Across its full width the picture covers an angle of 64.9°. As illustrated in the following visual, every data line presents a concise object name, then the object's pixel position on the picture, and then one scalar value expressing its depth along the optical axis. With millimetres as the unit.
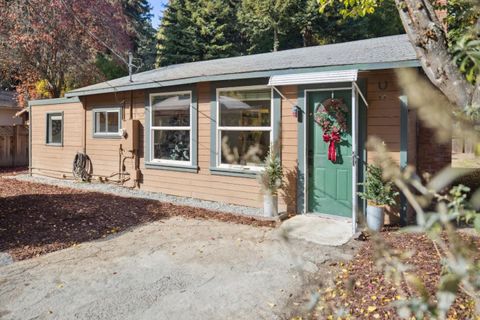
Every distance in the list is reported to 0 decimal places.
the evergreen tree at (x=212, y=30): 23969
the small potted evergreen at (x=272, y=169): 6203
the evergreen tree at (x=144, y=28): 28016
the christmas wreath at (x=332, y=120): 6023
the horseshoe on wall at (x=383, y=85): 5723
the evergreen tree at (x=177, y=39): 24219
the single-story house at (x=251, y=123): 5766
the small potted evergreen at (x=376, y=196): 5332
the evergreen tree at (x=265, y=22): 23281
